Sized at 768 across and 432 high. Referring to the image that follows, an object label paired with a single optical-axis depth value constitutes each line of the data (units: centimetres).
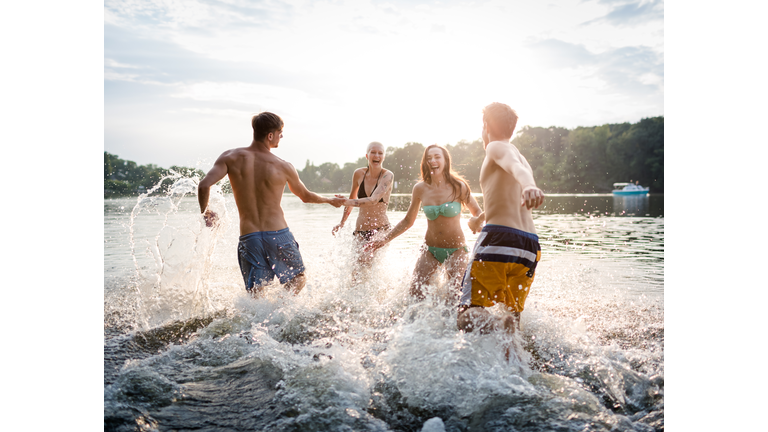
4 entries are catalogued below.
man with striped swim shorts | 287
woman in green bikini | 484
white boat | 3943
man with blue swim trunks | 417
